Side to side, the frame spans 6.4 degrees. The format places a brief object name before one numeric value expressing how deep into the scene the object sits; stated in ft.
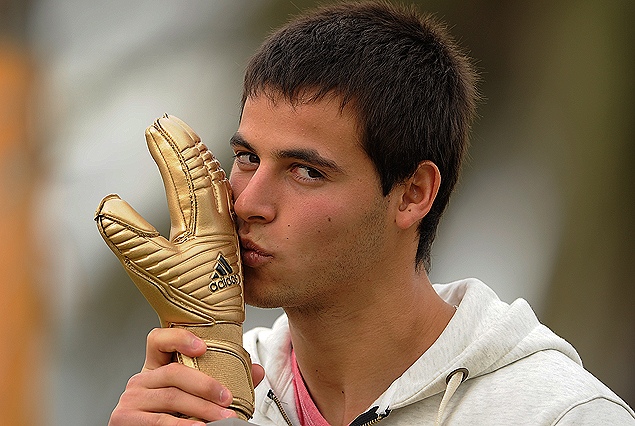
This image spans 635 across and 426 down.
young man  15.00
